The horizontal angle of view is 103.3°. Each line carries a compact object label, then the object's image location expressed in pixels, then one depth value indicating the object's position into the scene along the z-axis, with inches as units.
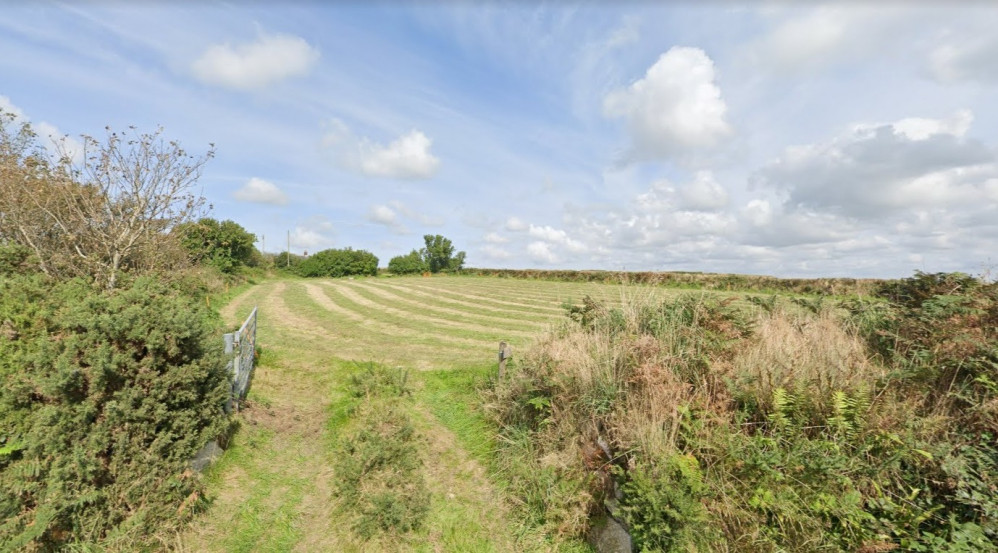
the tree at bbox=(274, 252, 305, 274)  2022.8
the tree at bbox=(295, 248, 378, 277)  1868.8
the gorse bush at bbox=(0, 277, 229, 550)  153.1
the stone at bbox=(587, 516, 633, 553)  155.9
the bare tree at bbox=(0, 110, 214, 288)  350.9
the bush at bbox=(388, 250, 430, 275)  2201.0
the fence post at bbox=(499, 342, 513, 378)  291.4
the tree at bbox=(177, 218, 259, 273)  1030.4
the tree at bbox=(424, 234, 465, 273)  2332.7
